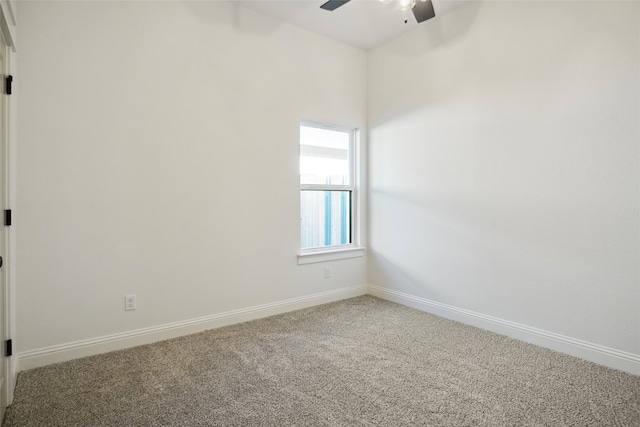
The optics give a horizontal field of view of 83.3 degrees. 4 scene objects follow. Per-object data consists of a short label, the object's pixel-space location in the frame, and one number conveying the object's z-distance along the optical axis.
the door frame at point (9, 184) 1.97
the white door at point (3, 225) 1.96
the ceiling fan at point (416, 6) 2.26
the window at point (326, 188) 3.82
